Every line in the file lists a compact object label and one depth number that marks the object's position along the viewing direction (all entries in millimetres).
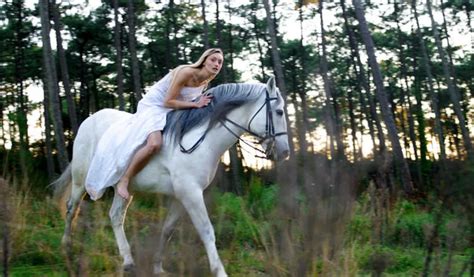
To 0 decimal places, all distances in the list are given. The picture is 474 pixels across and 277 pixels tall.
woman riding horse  6230
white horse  5766
